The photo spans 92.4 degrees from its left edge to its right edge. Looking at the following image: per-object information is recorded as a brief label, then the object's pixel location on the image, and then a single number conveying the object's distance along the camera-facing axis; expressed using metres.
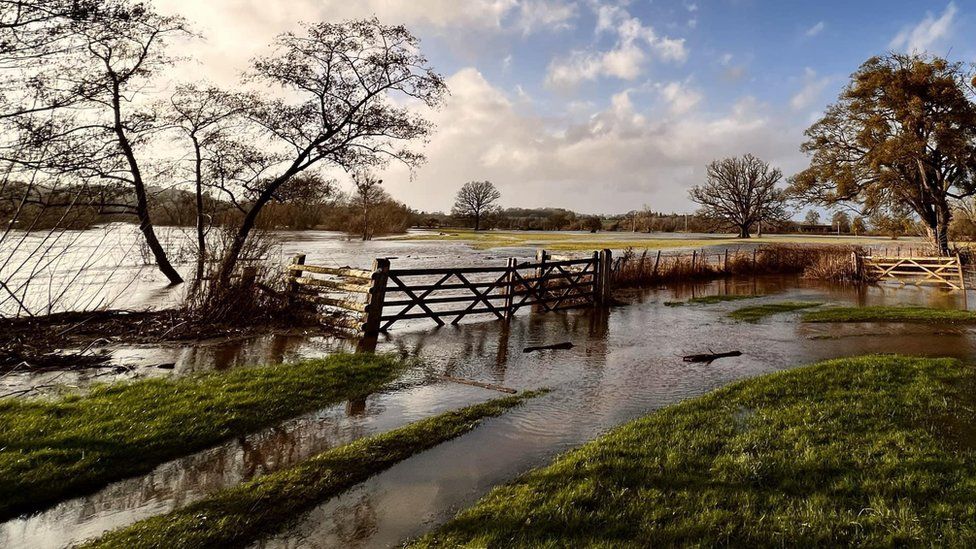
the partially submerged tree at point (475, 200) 122.19
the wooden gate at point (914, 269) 25.91
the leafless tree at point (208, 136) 18.80
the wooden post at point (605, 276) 18.47
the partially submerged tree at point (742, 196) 80.44
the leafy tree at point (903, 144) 30.61
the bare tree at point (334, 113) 16.97
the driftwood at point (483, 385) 7.76
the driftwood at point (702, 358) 10.18
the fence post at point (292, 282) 13.98
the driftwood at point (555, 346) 11.03
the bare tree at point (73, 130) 5.87
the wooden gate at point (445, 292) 12.14
